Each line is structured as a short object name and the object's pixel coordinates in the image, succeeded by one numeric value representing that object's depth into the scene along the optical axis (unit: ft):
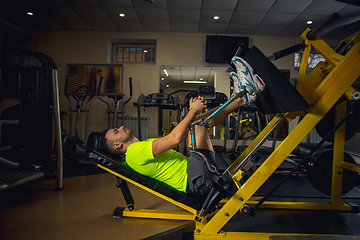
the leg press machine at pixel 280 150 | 3.57
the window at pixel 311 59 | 16.26
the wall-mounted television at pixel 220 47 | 15.42
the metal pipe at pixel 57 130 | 6.93
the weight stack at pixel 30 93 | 7.18
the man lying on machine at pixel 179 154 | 3.89
